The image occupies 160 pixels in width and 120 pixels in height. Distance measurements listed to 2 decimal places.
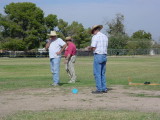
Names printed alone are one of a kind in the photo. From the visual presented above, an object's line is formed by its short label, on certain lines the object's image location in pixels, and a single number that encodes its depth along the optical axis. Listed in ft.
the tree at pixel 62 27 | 307.99
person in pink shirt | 49.75
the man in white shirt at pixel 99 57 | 35.58
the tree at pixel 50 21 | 284.61
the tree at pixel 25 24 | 264.93
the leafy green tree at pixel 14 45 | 260.83
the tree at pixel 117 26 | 361.75
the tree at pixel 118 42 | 313.73
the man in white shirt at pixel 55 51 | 43.30
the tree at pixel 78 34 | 318.65
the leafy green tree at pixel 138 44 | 327.67
